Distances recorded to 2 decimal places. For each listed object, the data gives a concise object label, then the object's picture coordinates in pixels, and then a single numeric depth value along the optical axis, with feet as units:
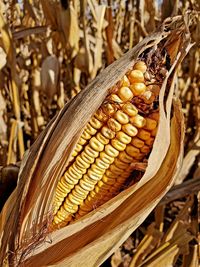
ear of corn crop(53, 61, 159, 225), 0.71
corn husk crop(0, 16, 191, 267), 0.69
